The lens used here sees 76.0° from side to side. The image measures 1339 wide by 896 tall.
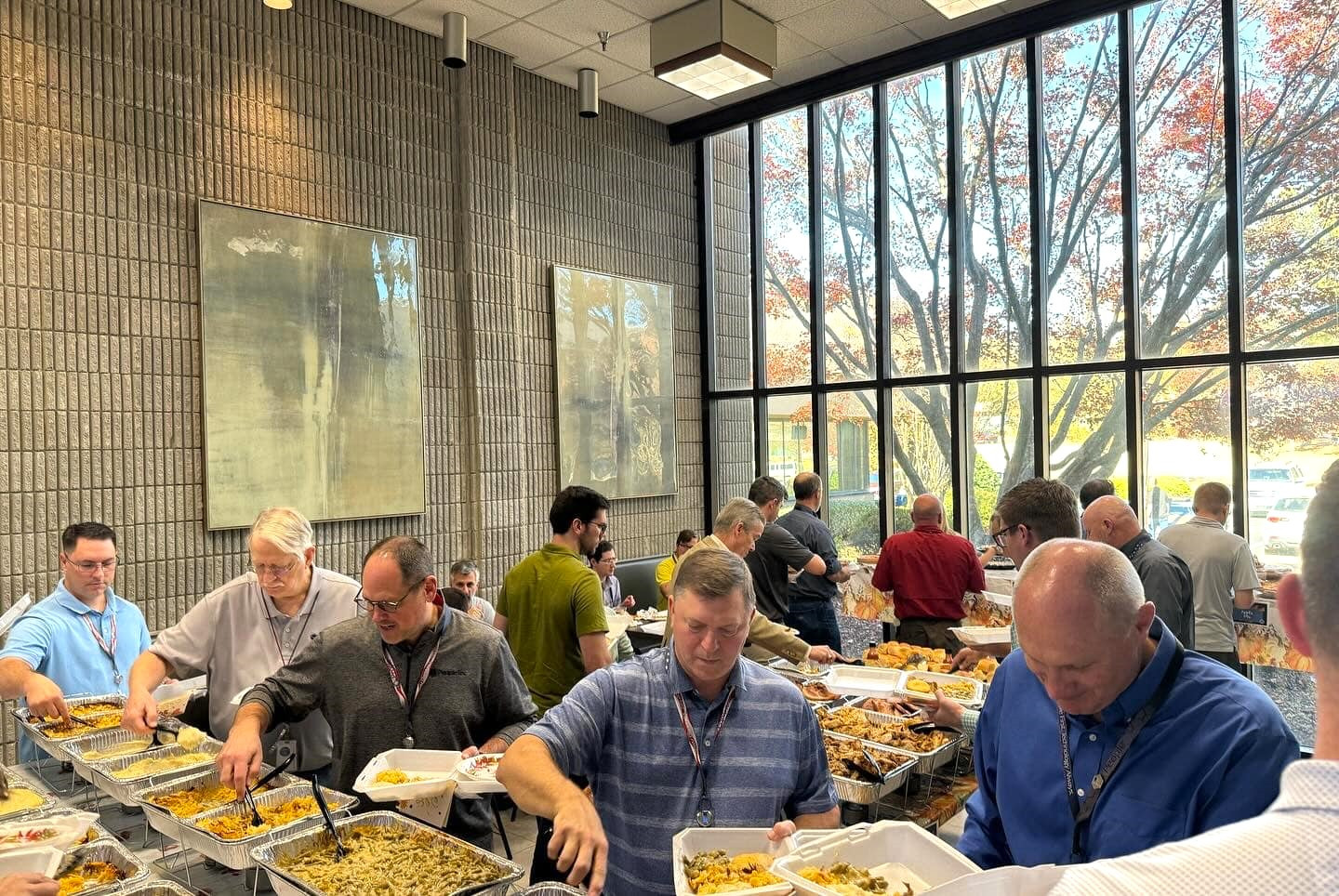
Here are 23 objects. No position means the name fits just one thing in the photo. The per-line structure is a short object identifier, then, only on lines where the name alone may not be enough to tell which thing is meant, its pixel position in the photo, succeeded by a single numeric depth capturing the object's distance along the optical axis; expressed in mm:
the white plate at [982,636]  4324
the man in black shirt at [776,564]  5629
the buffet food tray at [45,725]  2594
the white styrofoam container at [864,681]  3799
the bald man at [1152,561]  3447
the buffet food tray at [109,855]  1824
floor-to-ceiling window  5859
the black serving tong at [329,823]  1912
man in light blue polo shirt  3447
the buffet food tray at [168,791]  2023
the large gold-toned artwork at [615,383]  7523
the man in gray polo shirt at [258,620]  2975
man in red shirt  5246
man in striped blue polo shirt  1975
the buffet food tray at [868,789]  2699
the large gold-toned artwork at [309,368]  5371
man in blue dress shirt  1567
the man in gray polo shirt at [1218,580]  4836
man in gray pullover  2457
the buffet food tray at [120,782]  2240
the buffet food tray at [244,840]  1850
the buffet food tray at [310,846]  1729
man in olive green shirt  3820
